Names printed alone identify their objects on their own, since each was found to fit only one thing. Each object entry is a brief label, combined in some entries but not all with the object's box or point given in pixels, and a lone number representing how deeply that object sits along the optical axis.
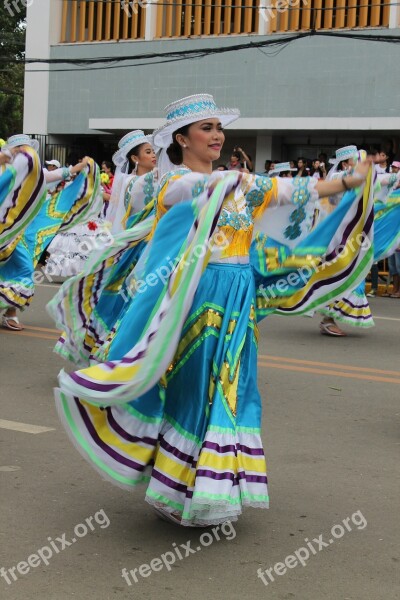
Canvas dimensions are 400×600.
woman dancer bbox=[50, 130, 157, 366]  6.10
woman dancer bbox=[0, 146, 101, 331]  9.95
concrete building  19.66
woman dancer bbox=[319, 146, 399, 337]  9.76
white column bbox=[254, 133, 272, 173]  21.48
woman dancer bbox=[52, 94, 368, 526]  4.06
